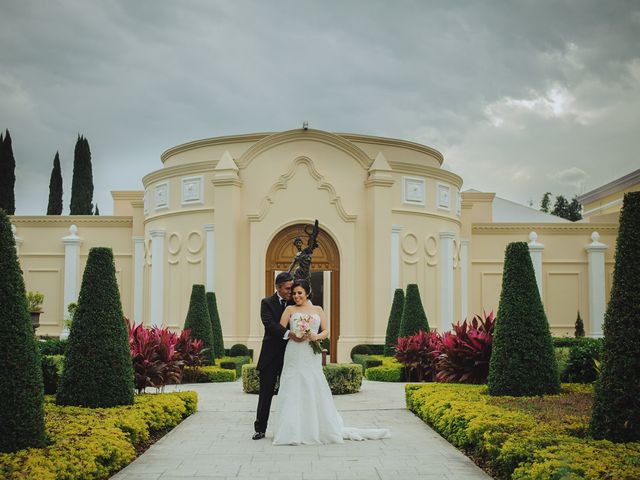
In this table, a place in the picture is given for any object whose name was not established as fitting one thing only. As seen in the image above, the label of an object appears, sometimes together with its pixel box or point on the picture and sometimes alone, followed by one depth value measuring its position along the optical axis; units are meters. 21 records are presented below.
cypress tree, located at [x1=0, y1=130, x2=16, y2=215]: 30.88
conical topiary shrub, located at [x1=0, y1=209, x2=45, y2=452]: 6.11
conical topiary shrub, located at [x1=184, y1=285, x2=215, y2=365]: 18.36
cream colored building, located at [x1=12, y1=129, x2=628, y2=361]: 22.92
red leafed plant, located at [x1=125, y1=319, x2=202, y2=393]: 11.70
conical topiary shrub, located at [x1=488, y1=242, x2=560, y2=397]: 9.95
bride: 8.34
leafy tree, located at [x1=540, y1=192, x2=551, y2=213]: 74.56
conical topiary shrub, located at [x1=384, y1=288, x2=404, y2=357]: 20.16
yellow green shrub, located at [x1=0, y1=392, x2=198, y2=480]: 5.65
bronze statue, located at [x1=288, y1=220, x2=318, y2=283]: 10.83
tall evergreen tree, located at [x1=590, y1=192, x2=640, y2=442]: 6.43
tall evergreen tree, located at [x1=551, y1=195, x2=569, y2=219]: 72.00
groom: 8.73
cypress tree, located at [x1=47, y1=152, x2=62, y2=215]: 36.75
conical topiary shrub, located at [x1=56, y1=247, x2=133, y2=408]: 8.80
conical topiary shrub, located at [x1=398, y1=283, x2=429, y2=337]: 18.48
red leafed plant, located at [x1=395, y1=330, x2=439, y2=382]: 16.31
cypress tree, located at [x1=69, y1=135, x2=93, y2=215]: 36.69
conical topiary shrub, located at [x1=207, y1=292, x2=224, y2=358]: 20.25
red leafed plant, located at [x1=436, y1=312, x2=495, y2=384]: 12.32
